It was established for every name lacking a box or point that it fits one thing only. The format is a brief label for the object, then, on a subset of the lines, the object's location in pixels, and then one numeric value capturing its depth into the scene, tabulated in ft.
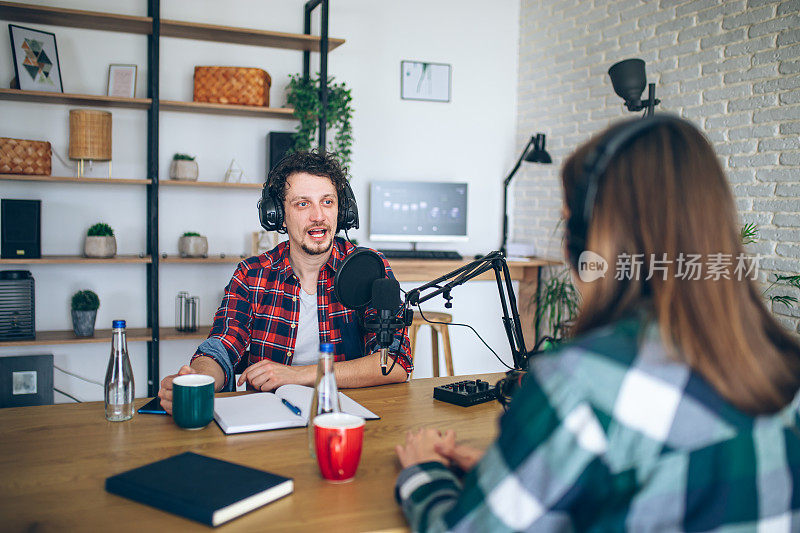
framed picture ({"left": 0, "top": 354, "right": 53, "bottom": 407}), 10.85
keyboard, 13.17
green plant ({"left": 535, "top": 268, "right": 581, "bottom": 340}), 12.43
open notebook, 4.42
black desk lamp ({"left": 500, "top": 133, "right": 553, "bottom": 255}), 13.53
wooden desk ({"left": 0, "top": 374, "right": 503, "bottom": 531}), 3.12
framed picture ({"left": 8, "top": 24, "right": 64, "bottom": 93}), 10.96
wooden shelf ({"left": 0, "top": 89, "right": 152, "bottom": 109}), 10.77
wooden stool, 11.64
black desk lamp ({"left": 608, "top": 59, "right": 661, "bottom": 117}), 10.25
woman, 2.36
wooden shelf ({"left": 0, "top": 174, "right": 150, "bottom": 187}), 10.58
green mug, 4.33
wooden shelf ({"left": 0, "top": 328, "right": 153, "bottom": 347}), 10.73
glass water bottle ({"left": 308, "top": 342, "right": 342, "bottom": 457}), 3.84
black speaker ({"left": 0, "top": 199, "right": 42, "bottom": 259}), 10.65
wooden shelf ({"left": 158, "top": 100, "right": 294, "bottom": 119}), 11.49
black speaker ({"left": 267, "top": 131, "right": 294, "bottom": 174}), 12.14
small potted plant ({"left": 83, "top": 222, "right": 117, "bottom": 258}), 11.27
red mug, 3.50
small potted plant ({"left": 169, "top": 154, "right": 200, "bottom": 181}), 11.86
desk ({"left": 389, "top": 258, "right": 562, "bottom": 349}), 12.80
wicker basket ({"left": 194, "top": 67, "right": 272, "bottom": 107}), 11.68
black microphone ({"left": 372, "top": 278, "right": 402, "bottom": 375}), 4.42
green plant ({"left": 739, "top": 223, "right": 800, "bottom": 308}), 8.54
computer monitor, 13.58
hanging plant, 11.85
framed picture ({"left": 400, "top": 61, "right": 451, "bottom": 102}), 14.20
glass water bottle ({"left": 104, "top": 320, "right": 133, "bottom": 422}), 4.50
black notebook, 3.10
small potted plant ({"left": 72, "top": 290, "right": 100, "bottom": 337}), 11.20
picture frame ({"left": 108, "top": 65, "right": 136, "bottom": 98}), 11.76
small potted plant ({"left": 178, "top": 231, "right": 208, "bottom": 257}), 11.84
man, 6.22
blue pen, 4.69
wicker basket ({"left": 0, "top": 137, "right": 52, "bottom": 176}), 10.59
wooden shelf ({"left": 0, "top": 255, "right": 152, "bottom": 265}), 10.65
